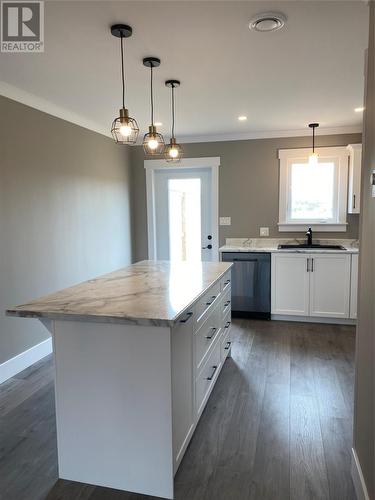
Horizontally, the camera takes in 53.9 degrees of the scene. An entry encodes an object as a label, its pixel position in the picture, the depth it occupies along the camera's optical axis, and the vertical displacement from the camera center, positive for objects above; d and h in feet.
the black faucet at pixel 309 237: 15.89 -0.74
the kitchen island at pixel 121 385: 5.76 -2.68
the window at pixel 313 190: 15.67 +1.29
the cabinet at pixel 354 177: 14.62 +1.68
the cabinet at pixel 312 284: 14.37 -2.56
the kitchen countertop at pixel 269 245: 14.70 -1.10
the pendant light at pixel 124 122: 6.87 +1.87
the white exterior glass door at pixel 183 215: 17.58 +0.26
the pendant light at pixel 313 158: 14.24 +2.37
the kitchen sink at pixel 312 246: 15.54 -1.13
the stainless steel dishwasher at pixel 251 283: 15.16 -2.62
